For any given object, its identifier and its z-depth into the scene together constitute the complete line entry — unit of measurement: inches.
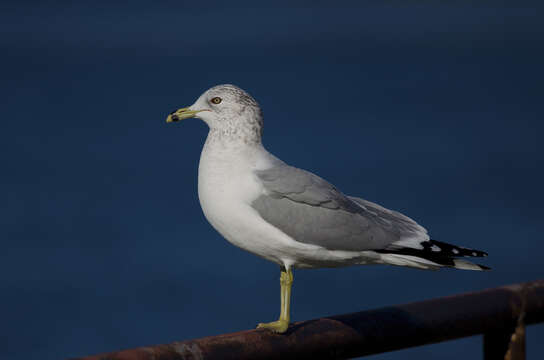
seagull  323.1
